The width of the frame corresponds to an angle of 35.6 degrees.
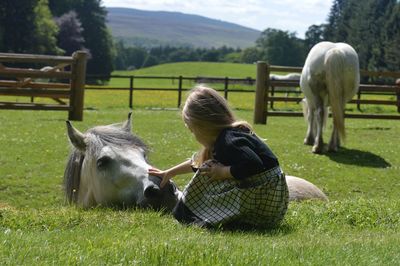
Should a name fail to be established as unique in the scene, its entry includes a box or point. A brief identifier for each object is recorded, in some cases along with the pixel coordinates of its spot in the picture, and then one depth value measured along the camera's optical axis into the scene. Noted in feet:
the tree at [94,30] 231.50
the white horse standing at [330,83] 36.29
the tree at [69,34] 219.41
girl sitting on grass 13.30
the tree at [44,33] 187.73
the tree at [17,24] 184.34
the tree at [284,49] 333.42
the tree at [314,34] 300.40
